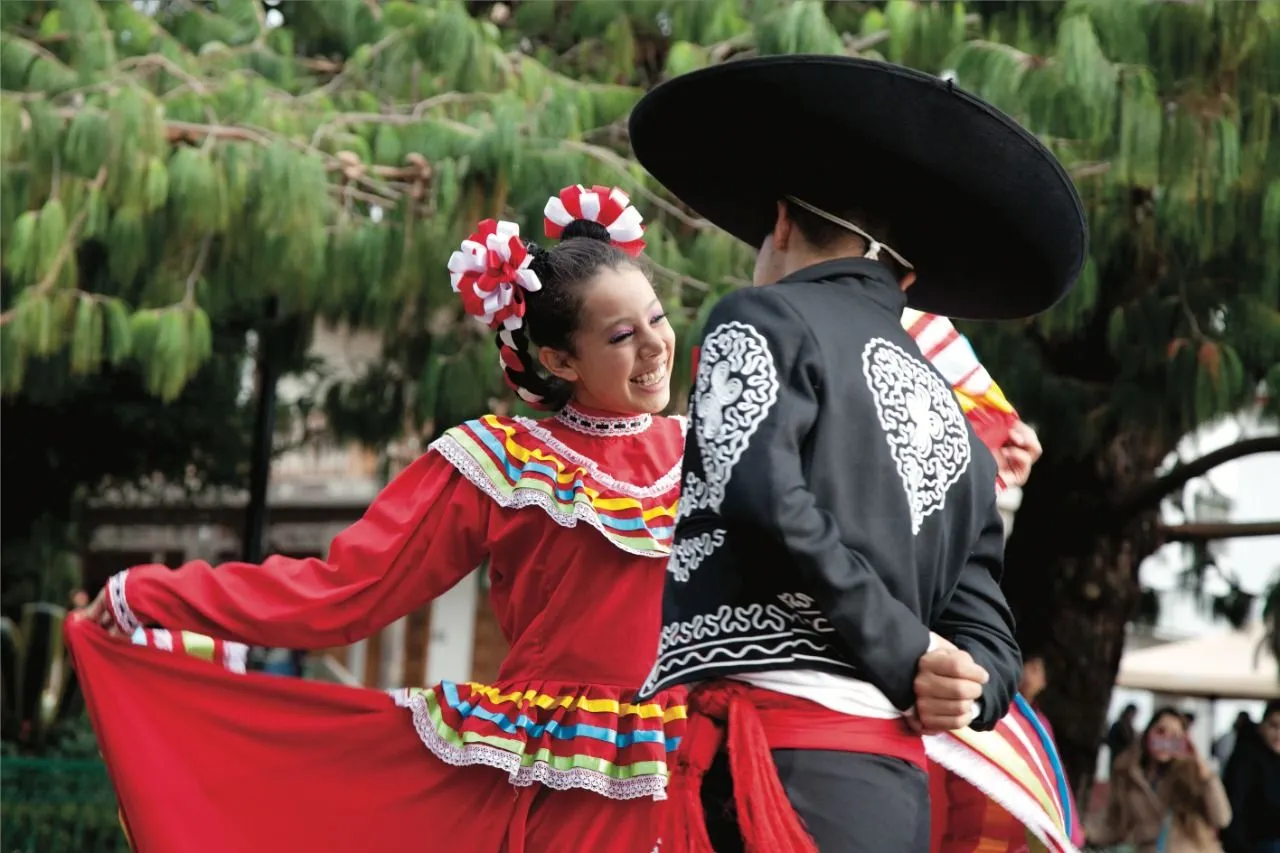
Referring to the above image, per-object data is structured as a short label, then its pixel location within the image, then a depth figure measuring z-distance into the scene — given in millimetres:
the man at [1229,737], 19531
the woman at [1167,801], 19344
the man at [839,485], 5125
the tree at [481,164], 12055
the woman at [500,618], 7766
